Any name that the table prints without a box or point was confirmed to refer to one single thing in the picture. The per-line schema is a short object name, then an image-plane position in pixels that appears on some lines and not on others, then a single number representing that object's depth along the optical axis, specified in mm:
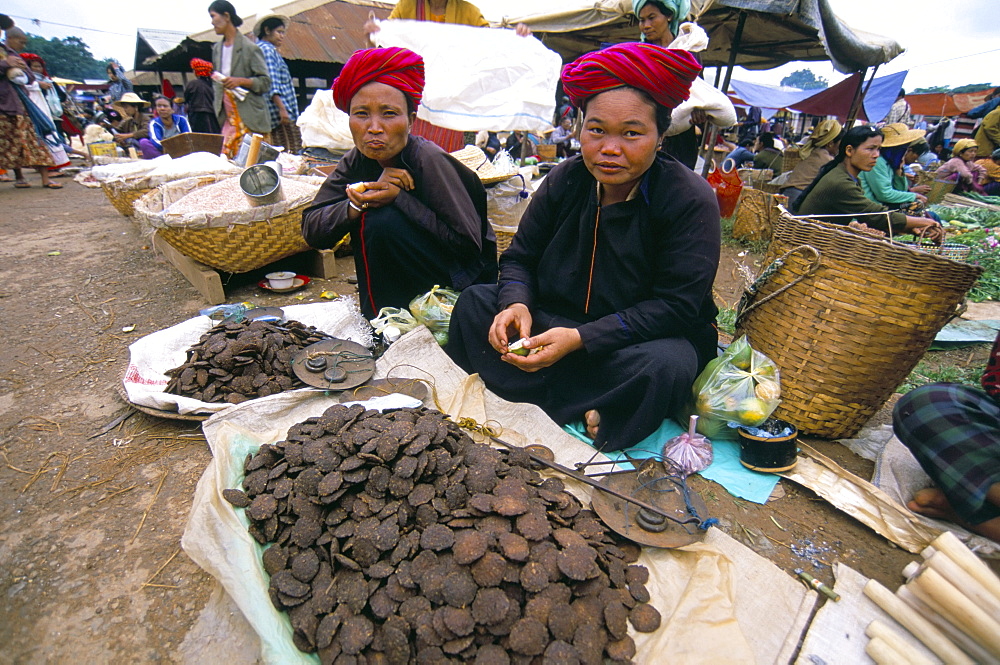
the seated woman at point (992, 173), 9703
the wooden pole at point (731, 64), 6557
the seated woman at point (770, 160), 8812
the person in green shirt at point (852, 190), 3664
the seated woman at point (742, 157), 10352
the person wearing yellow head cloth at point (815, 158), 6180
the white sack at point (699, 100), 3814
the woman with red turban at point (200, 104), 7773
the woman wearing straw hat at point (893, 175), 4531
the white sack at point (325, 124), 5098
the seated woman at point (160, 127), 8992
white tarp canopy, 5916
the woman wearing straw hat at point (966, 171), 9922
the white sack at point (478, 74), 4238
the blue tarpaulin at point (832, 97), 12758
